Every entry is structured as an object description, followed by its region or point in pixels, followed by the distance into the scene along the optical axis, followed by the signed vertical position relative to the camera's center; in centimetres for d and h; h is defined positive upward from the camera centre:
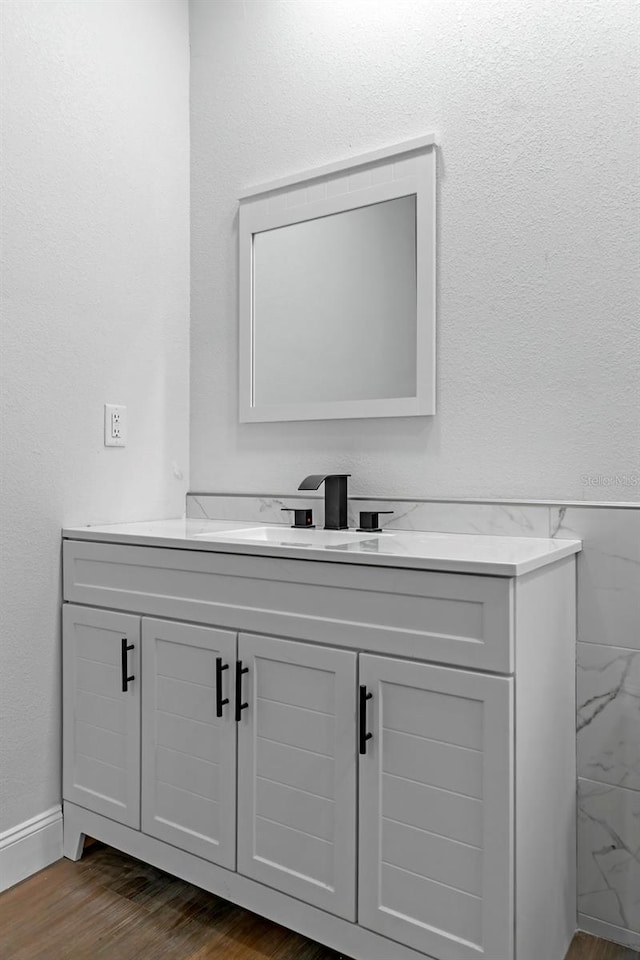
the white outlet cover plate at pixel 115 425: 196 +13
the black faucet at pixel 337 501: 180 -7
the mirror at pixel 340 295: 176 +48
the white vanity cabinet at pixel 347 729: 120 -50
